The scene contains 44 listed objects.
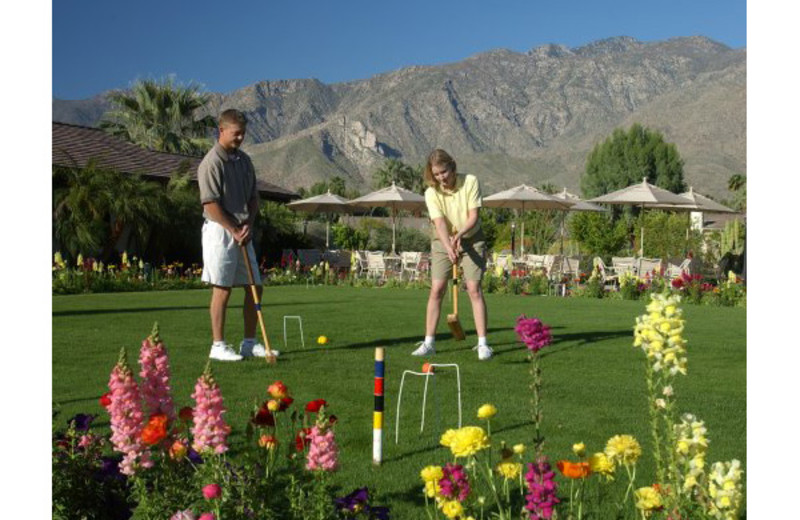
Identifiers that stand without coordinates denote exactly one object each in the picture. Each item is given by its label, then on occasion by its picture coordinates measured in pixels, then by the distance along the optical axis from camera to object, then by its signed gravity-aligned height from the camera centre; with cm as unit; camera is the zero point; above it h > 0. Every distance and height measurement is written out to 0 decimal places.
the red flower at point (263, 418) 270 -47
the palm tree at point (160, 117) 3600 +570
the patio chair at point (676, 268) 1800 -18
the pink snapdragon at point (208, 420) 232 -42
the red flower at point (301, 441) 267 -54
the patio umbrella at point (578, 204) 2460 +157
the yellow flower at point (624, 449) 248 -52
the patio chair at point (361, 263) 2187 -13
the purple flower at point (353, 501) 252 -67
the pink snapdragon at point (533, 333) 229 -19
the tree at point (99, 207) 1827 +104
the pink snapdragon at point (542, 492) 219 -56
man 649 +31
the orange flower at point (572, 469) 217 -51
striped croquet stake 346 -62
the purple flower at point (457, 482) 235 -58
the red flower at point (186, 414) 261 -45
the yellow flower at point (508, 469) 245 -57
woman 711 +19
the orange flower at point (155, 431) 224 -43
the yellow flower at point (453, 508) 225 -62
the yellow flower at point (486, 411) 257 -43
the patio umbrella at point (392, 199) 2389 +154
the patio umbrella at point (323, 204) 2555 +153
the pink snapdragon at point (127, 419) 227 -41
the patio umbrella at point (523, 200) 2300 +149
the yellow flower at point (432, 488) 239 -60
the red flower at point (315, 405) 271 -44
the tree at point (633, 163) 6419 +683
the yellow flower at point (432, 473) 238 -56
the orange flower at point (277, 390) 279 -41
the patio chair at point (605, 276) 1769 -35
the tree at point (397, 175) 7050 +650
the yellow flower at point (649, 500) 230 -61
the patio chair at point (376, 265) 2069 -17
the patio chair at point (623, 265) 1809 -12
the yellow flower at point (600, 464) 239 -54
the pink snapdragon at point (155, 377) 235 -31
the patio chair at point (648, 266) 1814 -15
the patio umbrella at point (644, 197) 2231 +153
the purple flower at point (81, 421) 306 -56
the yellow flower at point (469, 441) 234 -47
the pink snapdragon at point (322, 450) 235 -50
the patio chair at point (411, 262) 2073 -9
